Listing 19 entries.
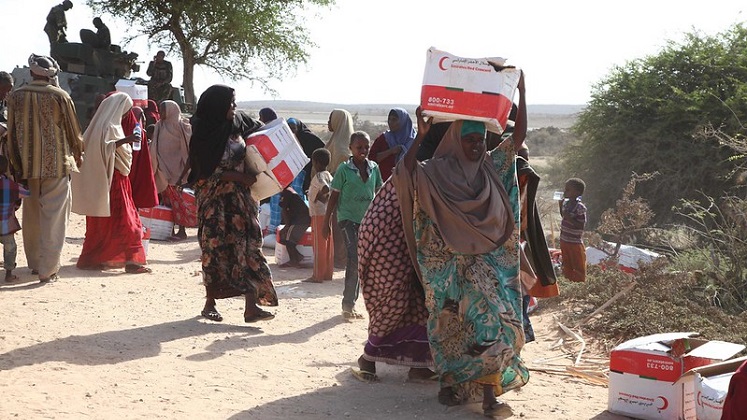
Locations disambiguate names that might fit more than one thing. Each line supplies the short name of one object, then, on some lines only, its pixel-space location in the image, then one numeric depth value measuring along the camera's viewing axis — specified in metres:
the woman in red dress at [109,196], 9.92
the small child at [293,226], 11.48
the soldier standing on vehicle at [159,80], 22.14
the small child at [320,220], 10.42
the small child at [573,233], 9.94
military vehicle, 20.66
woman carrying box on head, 5.50
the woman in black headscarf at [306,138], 13.07
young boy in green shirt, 8.53
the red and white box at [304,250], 11.53
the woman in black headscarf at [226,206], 7.54
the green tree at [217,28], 29.77
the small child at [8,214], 8.89
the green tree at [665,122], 16.47
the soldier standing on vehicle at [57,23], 22.39
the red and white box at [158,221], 13.39
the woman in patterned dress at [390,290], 6.10
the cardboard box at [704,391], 5.23
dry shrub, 7.37
